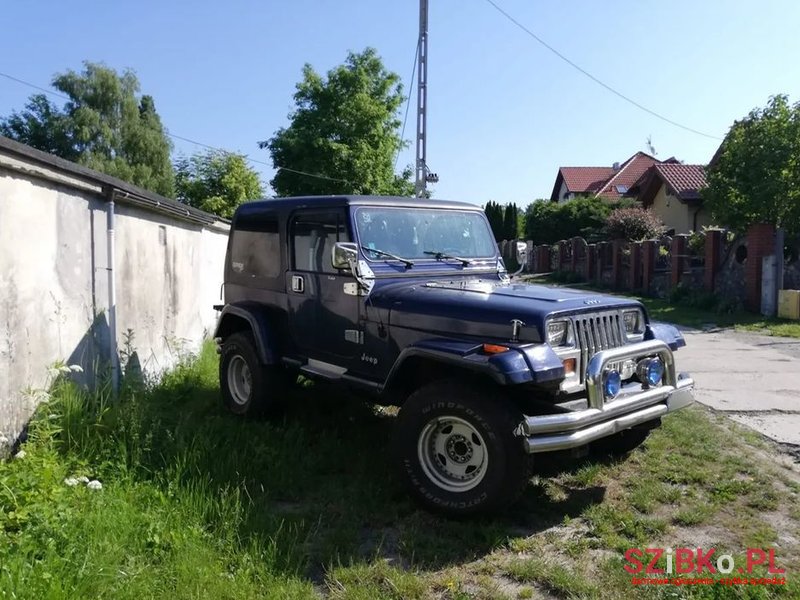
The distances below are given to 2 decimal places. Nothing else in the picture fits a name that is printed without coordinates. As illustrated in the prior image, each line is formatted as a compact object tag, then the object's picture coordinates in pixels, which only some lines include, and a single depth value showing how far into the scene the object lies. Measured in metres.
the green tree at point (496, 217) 45.64
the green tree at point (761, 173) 14.85
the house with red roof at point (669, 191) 30.55
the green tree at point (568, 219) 34.34
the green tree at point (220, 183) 25.56
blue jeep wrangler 3.81
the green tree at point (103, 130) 35.91
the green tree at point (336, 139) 25.41
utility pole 17.81
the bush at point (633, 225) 25.86
